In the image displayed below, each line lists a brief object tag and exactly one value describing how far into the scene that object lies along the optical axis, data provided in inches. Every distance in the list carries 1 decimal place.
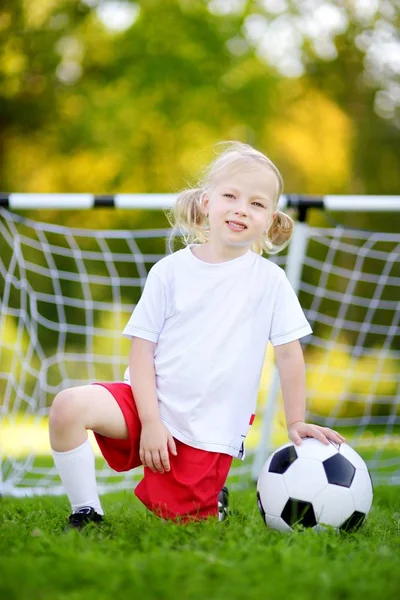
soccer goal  304.3
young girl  193.9
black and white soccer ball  182.9
